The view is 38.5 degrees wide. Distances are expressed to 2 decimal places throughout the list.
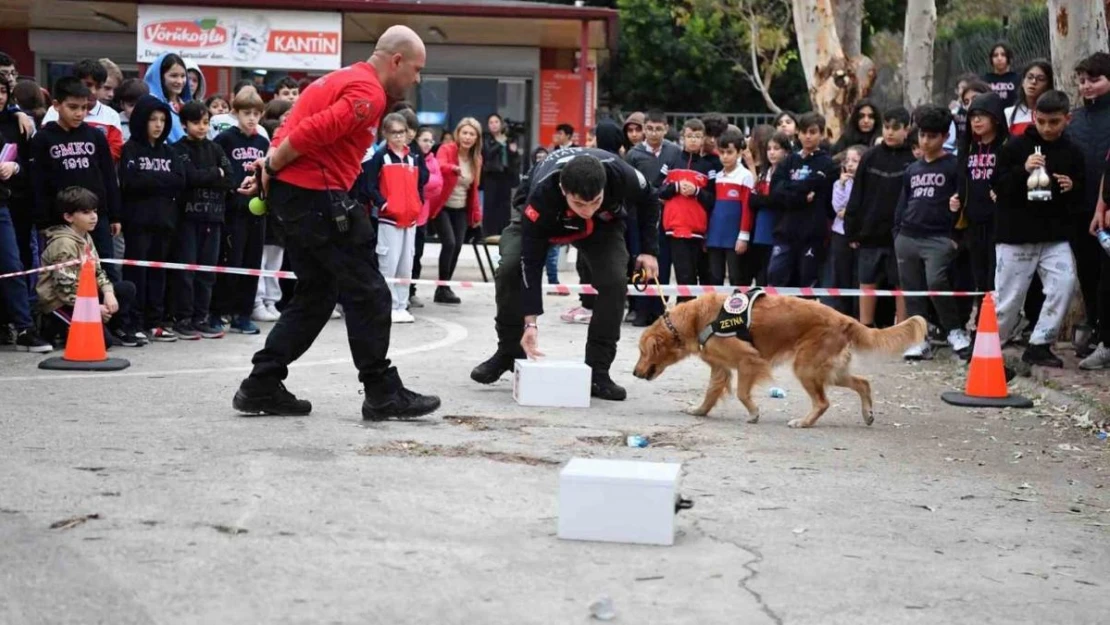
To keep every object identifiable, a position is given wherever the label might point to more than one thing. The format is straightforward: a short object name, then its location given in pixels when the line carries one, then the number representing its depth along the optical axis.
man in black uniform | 9.57
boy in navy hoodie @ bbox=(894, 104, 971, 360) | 12.58
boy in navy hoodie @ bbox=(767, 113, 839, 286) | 14.45
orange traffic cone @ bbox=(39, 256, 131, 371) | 10.62
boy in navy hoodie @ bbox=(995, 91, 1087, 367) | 11.35
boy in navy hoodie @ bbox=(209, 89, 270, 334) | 13.65
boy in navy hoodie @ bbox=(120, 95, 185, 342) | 12.42
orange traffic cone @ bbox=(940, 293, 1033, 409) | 10.44
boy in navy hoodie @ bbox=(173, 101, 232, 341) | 12.84
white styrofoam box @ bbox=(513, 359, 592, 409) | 9.42
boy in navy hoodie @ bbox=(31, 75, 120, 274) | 11.62
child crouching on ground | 11.60
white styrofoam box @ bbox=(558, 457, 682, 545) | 5.71
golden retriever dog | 9.29
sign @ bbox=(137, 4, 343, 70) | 24.97
